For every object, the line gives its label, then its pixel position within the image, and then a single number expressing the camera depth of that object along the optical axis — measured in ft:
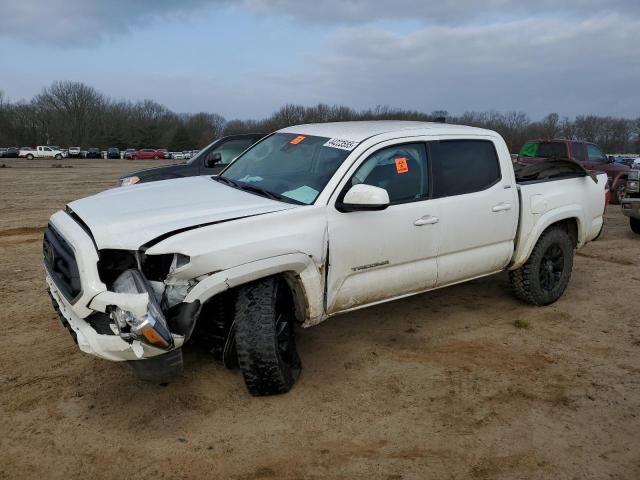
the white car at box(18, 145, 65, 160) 183.71
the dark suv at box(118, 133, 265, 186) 27.91
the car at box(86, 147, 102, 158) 212.23
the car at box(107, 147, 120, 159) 208.95
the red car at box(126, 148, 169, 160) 212.84
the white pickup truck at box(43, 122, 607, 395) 9.92
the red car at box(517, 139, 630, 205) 44.34
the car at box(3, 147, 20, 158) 189.67
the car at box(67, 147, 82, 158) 211.61
